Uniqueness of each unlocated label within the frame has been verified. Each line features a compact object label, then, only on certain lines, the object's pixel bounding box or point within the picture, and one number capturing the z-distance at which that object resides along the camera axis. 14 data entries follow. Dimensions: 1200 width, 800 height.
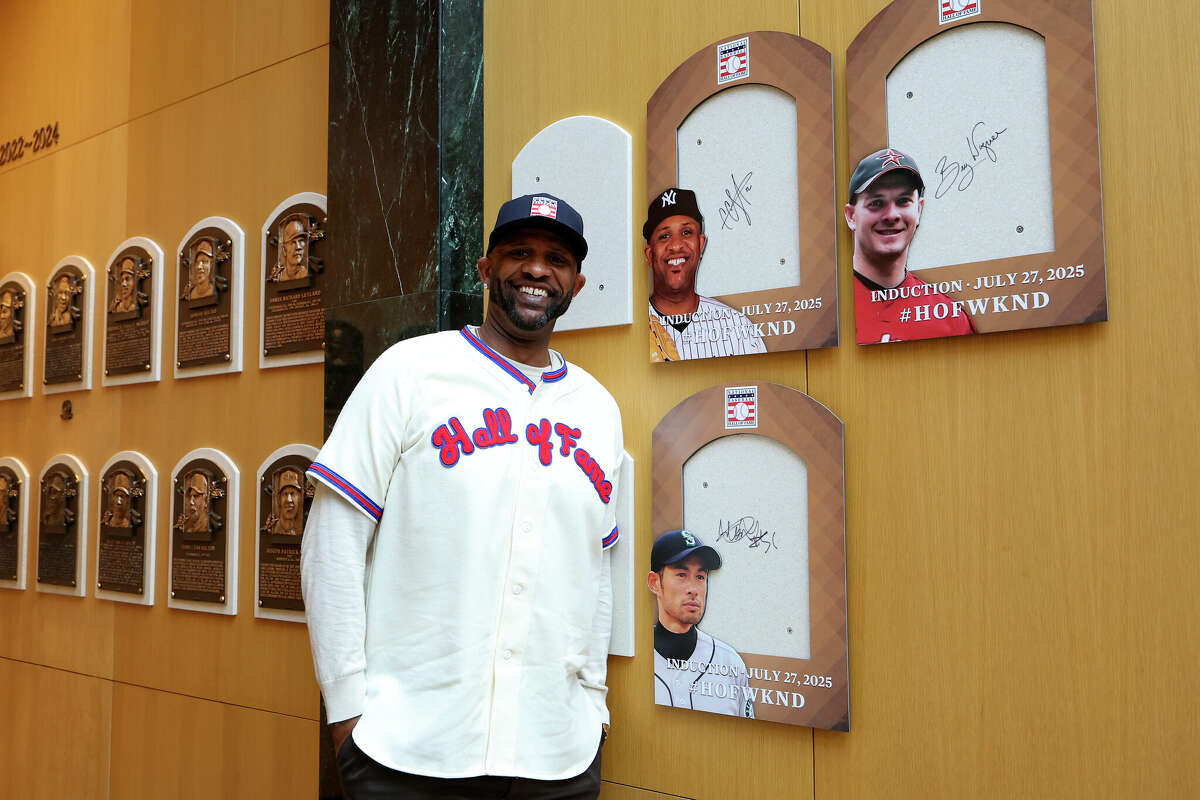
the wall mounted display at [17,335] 3.91
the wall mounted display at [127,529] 3.35
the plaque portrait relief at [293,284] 2.92
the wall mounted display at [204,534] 3.09
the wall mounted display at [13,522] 3.82
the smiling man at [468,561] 1.83
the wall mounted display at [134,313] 3.41
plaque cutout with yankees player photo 2.06
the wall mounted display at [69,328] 3.67
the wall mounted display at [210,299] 3.15
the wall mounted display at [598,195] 2.35
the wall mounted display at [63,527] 3.59
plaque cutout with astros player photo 1.75
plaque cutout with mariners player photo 1.97
